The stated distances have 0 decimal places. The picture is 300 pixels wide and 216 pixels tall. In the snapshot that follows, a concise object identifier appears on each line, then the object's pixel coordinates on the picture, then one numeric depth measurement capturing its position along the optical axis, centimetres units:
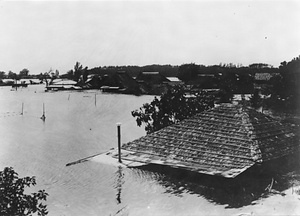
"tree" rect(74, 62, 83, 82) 6638
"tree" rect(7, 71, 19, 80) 8406
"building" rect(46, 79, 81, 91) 6310
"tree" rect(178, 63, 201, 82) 5306
